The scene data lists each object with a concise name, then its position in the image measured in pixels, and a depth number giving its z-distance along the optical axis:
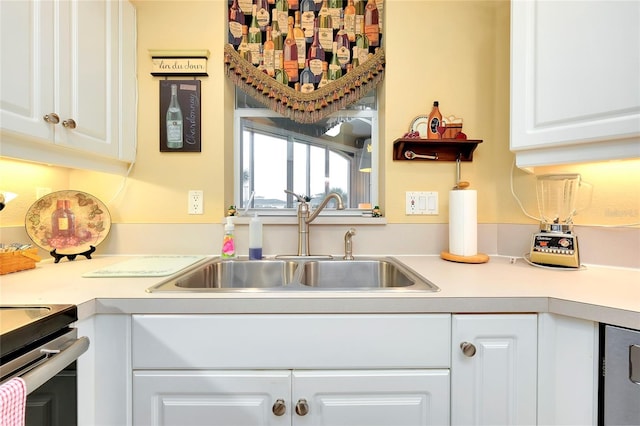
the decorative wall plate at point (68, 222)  1.28
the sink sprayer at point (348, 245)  1.41
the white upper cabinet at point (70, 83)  0.91
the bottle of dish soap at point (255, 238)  1.39
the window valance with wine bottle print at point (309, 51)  1.52
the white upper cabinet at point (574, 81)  0.94
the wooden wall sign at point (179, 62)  1.44
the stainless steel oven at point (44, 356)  0.57
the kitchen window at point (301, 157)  1.70
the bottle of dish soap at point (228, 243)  1.39
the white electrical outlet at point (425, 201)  1.49
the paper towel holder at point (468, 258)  1.29
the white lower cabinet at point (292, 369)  0.83
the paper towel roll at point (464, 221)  1.31
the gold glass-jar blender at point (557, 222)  1.17
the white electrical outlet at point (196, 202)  1.48
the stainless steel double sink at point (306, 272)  1.33
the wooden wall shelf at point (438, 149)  1.44
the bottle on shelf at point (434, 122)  1.42
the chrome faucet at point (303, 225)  1.44
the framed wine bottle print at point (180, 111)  1.46
